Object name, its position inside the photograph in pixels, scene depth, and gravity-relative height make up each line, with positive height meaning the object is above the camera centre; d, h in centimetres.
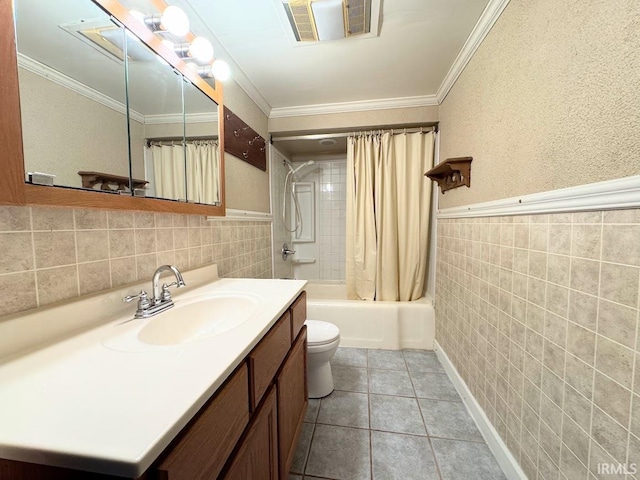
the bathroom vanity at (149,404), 36 -30
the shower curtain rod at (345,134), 228 +86
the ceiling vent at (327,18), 122 +107
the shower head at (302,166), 305 +72
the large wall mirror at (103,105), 65 +40
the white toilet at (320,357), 152 -79
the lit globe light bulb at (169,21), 97 +79
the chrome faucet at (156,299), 86 -26
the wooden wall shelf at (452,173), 156 +36
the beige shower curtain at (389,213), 230 +12
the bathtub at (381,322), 222 -85
